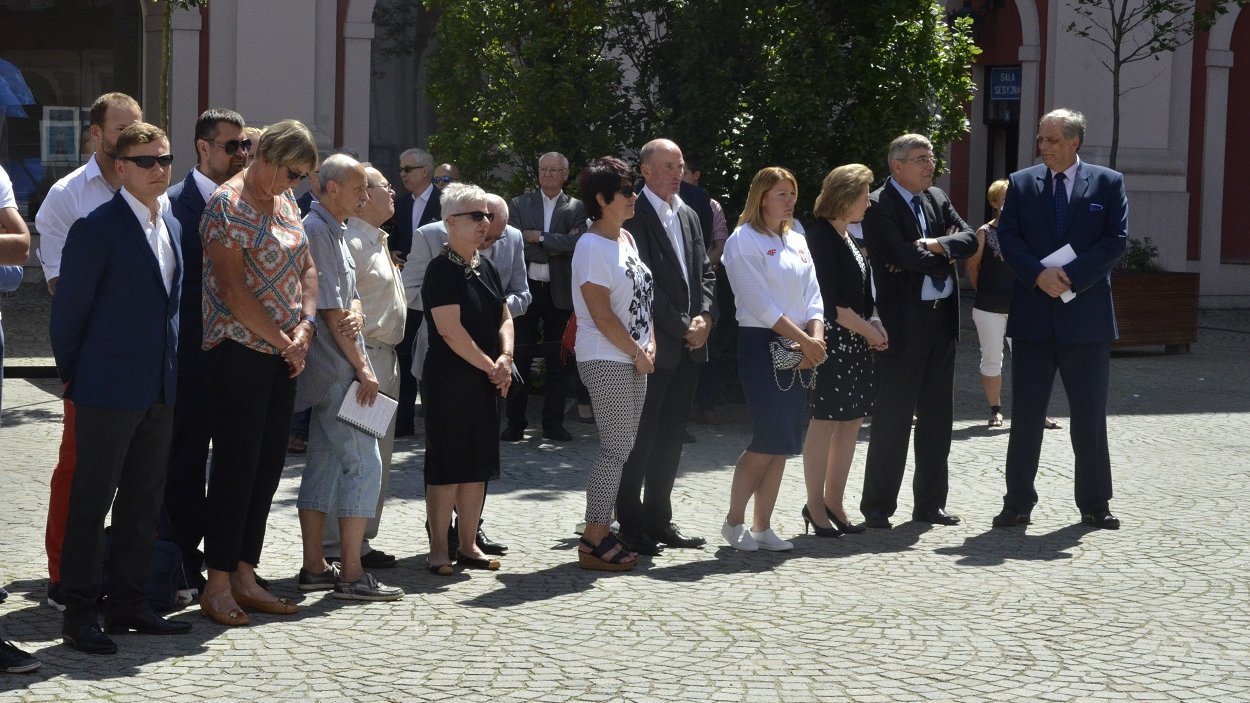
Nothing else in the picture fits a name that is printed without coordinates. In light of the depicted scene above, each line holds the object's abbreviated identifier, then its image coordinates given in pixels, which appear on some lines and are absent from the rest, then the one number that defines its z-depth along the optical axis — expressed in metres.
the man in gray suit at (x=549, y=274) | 10.93
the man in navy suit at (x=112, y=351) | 5.67
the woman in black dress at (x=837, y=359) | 8.11
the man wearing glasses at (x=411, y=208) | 11.42
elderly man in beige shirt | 6.93
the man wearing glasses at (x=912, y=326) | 8.43
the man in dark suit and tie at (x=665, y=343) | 7.64
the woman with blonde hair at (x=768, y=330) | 7.64
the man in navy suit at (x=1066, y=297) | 8.44
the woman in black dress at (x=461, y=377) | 7.09
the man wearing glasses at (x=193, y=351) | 6.37
